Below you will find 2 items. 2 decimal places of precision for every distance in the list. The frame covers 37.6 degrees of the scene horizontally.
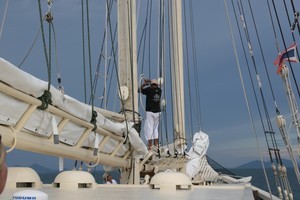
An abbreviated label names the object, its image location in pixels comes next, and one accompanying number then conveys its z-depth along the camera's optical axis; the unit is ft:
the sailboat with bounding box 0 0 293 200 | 11.74
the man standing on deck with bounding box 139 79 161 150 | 33.55
